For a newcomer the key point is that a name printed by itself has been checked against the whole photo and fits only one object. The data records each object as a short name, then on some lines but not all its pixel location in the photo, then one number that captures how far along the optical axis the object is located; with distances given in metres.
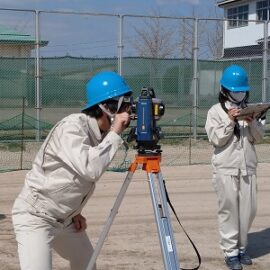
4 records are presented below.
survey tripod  3.93
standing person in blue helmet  6.20
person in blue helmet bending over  3.69
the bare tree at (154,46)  23.60
